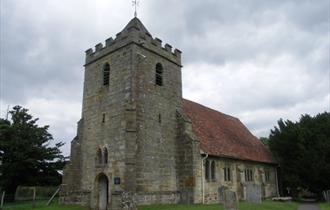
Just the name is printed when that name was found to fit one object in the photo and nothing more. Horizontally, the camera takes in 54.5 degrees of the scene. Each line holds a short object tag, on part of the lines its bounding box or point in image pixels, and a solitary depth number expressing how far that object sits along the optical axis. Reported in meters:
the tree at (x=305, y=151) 28.52
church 19.88
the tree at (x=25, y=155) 30.03
